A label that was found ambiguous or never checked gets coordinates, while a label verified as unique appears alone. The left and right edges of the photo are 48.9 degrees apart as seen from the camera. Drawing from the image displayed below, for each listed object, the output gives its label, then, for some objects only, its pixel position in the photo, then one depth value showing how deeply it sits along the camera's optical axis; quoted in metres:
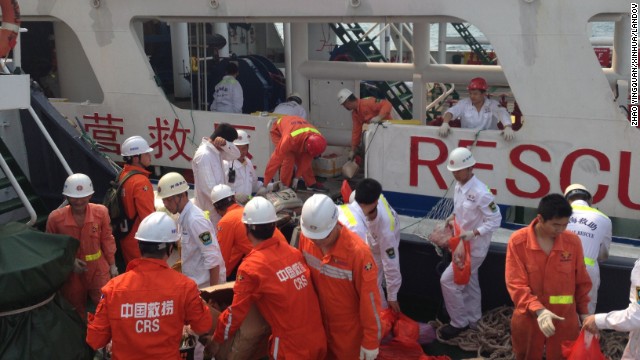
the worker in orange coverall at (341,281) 3.53
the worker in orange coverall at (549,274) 3.76
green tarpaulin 3.99
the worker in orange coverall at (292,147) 6.58
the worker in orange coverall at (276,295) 3.52
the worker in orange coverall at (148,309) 3.37
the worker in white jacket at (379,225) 4.37
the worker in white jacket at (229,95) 8.36
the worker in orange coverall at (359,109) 7.33
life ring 5.35
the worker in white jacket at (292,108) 7.62
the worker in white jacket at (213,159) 5.97
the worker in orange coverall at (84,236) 4.73
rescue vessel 5.50
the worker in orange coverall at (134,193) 5.11
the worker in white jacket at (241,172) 6.18
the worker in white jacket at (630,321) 3.47
